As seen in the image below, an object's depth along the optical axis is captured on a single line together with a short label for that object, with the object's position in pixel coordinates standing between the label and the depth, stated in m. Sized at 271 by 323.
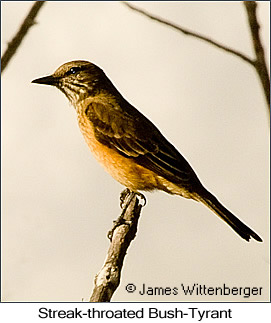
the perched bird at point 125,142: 9.96
